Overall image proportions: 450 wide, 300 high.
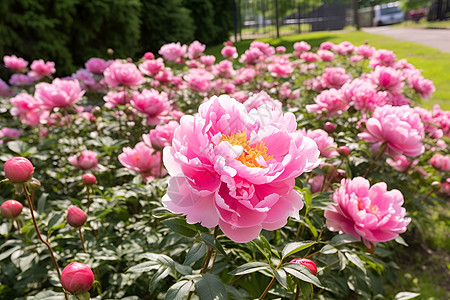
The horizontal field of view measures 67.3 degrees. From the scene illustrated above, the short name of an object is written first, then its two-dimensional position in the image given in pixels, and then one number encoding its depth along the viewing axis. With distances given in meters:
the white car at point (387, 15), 22.08
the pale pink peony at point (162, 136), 1.28
